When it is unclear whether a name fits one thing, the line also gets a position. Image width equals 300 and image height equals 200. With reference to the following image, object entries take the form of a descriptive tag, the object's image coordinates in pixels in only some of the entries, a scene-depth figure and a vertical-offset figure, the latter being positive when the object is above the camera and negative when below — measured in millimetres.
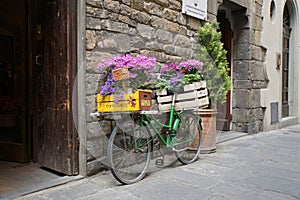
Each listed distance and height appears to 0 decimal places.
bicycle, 3025 -495
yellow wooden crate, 2955 -73
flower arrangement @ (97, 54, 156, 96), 3039 +225
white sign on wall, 4574 +1299
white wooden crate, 3451 -42
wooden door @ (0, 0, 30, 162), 3727 +148
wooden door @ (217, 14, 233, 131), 6439 -258
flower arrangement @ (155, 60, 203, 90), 3566 +263
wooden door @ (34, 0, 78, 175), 3119 +123
